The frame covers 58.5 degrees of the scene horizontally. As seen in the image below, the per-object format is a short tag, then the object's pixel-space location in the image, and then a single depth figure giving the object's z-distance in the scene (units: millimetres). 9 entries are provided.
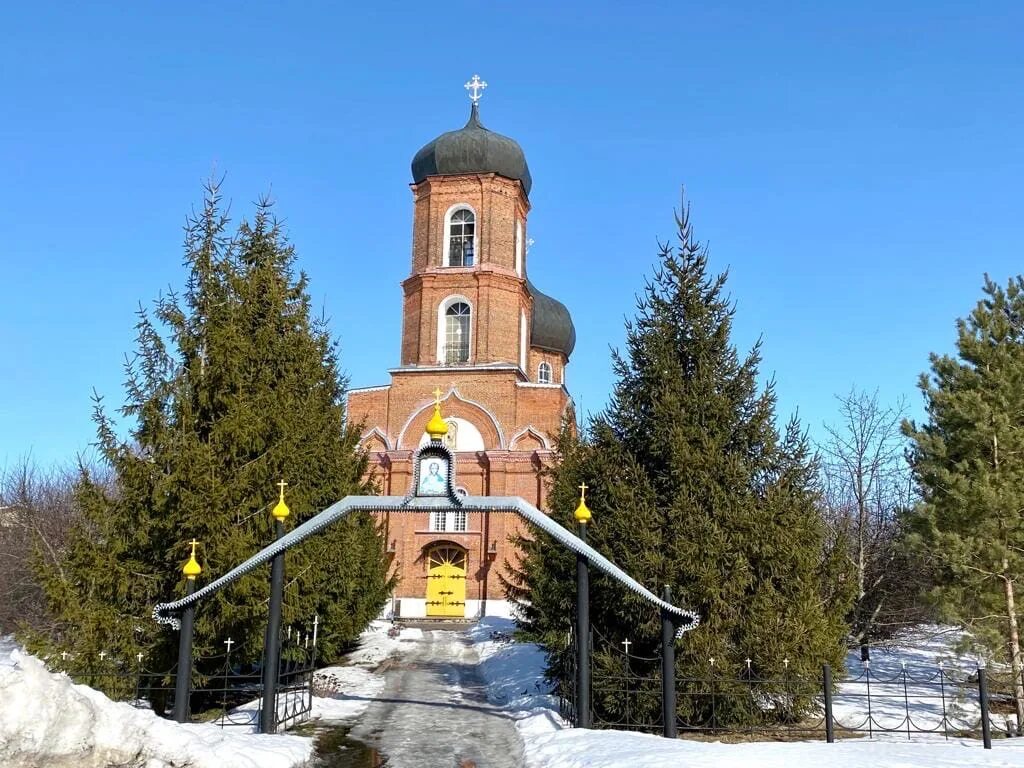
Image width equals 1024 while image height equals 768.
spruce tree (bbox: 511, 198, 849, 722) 11336
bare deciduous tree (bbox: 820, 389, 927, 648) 20344
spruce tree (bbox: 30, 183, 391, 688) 12523
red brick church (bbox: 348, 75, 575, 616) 31188
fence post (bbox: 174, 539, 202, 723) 10531
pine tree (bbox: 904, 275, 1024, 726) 13523
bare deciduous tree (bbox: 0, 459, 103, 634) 25125
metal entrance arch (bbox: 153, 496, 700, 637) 10625
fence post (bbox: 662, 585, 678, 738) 10391
